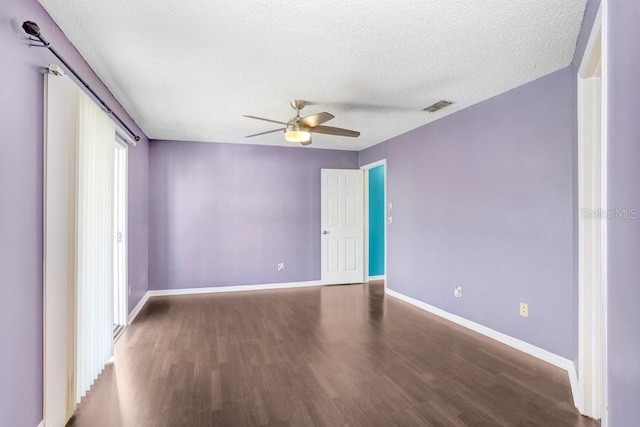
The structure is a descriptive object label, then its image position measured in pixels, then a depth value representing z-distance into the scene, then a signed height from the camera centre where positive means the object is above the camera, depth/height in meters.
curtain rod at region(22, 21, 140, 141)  1.63 +0.93
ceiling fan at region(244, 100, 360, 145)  3.16 +0.88
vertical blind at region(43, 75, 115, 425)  1.86 -0.22
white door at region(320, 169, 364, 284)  6.04 -0.24
